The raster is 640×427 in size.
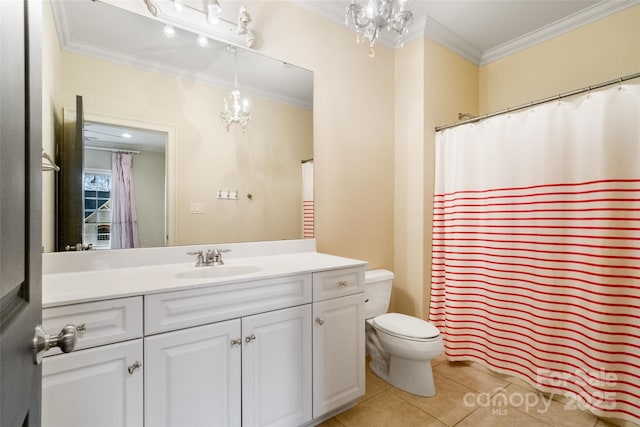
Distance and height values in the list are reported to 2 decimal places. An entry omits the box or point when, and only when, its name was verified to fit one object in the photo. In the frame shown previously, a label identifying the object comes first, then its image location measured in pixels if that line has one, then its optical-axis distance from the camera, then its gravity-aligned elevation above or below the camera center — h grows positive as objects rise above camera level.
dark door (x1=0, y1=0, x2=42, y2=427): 0.41 +0.01
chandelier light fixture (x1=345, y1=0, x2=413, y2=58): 1.39 +0.99
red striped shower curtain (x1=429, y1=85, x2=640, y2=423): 1.48 -0.22
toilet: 1.71 -0.82
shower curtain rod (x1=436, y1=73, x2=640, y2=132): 1.44 +0.68
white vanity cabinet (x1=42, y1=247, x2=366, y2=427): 0.95 -0.55
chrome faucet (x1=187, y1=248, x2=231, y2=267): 1.52 -0.25
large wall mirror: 1.34 +0.48
